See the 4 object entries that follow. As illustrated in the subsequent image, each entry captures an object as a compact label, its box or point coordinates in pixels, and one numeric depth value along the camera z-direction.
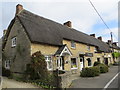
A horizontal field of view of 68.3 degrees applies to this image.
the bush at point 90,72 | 10.52
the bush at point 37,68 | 8.60
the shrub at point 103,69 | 13.08
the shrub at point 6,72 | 11.31
